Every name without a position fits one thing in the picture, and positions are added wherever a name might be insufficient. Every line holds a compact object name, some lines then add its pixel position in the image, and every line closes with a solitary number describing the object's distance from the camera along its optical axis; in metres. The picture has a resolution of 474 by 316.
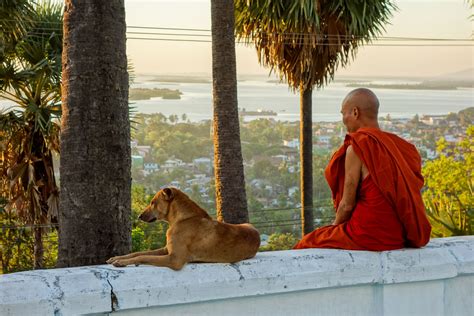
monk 7.14
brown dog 6.38
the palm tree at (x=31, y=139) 27.14
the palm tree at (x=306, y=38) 29.90
